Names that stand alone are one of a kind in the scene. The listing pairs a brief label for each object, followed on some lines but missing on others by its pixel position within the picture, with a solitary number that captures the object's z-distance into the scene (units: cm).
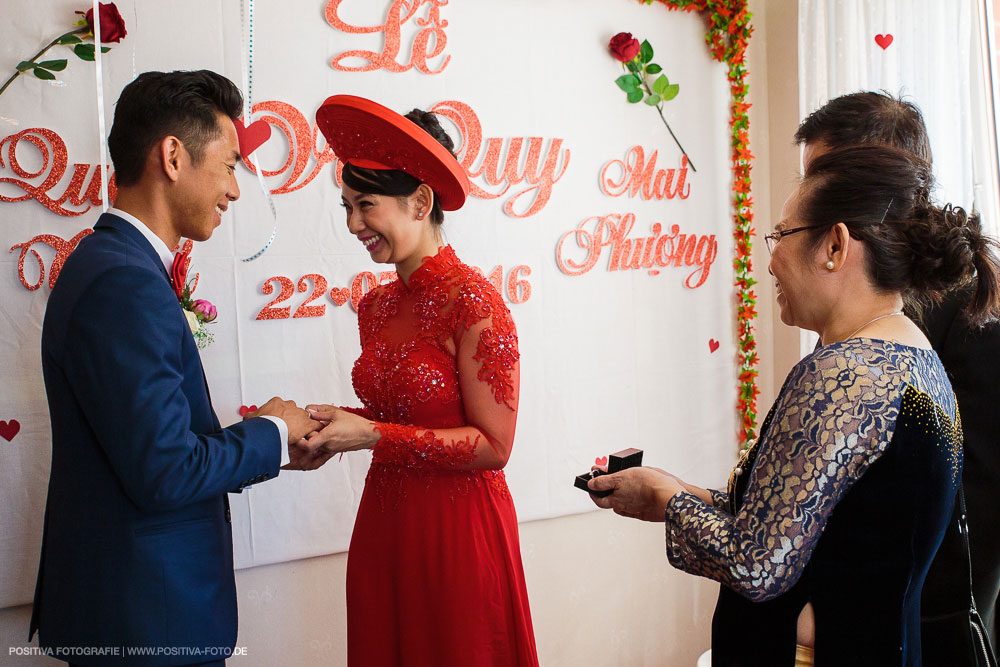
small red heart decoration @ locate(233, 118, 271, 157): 229
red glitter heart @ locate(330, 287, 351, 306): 249
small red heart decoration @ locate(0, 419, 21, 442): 215
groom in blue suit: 133
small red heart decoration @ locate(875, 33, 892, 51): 264
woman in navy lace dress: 112
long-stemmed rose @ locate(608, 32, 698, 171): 286
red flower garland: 306
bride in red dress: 179
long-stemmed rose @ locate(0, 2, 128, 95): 212
